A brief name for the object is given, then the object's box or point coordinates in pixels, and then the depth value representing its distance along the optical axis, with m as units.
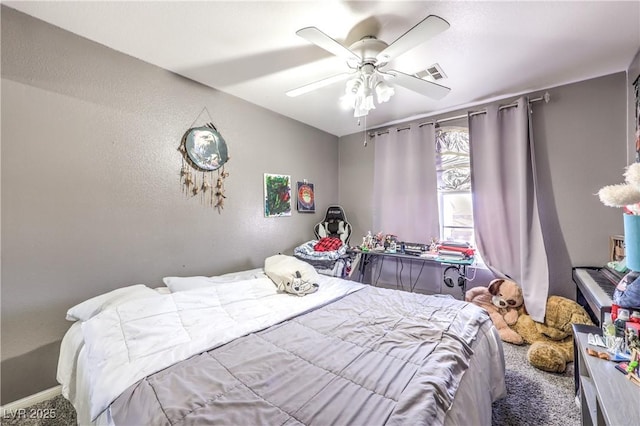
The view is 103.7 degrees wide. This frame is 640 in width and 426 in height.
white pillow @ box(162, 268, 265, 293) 1.89
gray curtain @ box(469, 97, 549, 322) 2.48
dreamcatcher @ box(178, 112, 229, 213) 2.35
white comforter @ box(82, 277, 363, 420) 1.07
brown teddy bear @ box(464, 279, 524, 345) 2.41
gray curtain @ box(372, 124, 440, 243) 3.21
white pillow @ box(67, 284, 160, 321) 1.55
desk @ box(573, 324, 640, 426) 0.86
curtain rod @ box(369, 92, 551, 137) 2.54
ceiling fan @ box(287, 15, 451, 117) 1.40
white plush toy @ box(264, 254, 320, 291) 2.09
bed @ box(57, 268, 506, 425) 0.88
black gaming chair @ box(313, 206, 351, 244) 3.65
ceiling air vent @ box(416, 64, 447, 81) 2.17
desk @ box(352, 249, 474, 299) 2.62
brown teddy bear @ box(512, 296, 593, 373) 1.94
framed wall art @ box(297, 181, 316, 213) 3.45
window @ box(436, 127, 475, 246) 3.06
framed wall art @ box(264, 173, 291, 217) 3.03
